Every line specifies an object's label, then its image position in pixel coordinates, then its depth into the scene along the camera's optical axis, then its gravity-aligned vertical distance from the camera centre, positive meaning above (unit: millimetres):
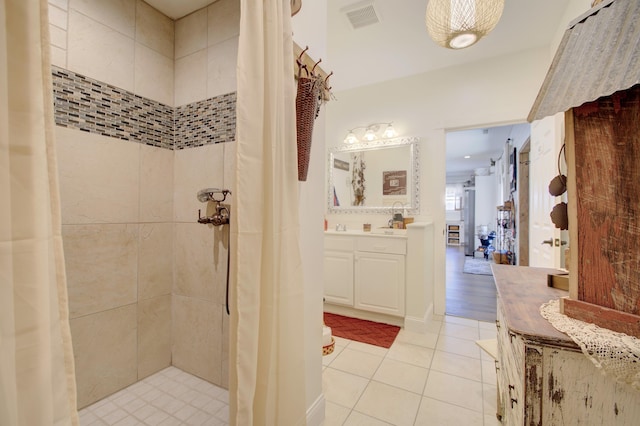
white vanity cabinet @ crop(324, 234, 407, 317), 2723 -681
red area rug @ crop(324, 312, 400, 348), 2473 -1208
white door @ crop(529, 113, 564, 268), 1969 +153
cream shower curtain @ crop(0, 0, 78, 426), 465 -39
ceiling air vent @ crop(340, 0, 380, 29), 2060 +1546
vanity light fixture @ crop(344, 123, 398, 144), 3191 +908
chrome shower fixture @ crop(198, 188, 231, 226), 1585 +2
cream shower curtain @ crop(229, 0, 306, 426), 917 -98
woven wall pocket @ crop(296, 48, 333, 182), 1168 +427
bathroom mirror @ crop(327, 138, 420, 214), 3096 +382
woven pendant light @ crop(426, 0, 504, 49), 1428 +1034
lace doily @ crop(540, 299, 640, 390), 545 -300
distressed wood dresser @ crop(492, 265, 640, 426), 586 -407
